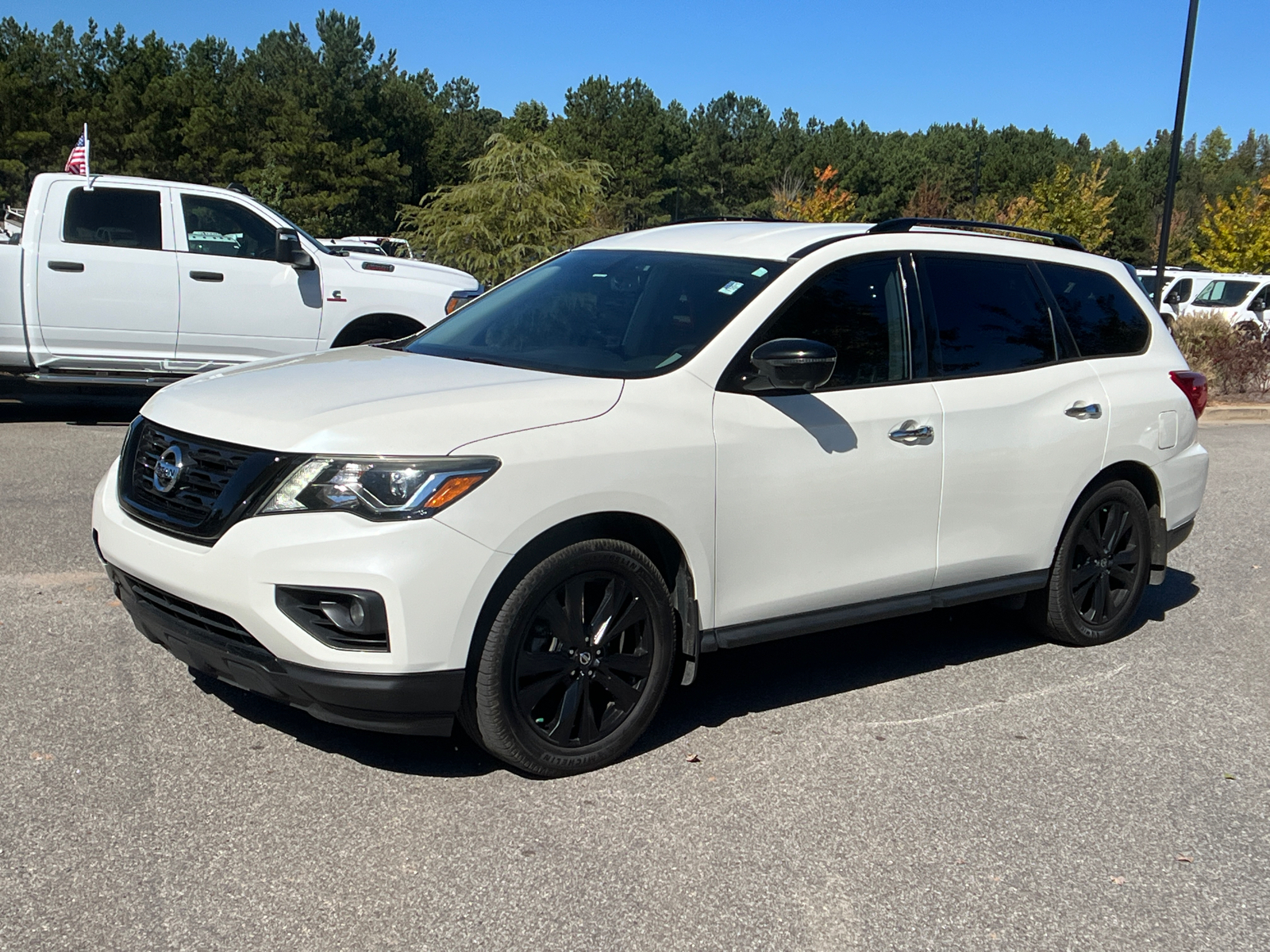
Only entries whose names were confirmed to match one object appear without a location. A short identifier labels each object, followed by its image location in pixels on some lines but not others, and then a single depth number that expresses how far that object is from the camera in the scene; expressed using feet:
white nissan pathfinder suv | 11.78
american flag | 39.99
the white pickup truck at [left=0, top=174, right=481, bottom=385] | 33.68
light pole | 58.08
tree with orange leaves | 140.77
